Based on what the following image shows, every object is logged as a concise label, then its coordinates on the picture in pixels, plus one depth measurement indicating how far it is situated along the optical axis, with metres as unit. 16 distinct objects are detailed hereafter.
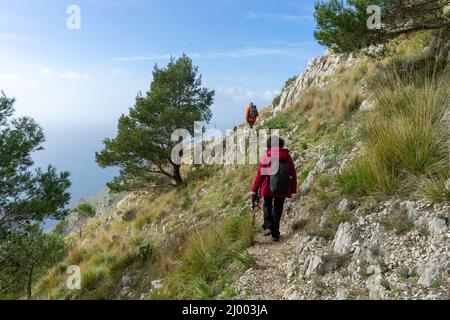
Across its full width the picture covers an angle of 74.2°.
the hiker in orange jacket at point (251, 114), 15.55
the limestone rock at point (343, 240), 4.27
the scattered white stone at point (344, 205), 4.95
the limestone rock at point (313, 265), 4.22
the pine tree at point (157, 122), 15.60
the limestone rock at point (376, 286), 3.29
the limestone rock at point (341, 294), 3.53
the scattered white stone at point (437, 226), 3.62
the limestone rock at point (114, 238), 14.24
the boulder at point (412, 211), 3.99
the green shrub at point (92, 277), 8.80
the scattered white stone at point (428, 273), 3.19
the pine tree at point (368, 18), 8.36
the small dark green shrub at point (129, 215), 18.02
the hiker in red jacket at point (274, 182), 5.50
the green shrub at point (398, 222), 3.93
